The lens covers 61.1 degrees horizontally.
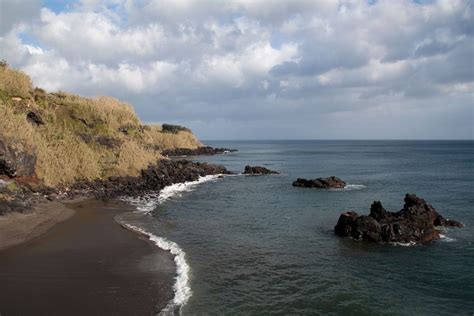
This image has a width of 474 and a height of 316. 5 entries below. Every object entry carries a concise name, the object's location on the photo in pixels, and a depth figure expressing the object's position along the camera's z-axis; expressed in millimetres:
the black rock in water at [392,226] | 23750
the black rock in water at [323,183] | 48969
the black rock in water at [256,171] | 66000
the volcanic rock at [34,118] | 39281
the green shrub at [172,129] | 137125
